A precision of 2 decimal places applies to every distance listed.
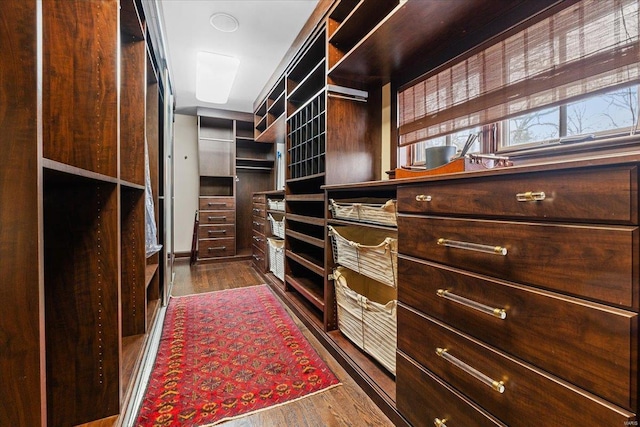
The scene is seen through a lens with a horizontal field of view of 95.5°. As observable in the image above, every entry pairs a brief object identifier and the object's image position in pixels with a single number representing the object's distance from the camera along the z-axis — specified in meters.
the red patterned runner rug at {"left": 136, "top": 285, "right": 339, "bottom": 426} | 1.32
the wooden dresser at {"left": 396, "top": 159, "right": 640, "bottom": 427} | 0.58
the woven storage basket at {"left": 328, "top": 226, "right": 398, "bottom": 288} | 1.35
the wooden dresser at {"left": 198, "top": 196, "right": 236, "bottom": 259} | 4.13
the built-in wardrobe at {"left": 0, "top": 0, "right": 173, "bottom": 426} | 0.57
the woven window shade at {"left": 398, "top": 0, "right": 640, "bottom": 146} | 0.94
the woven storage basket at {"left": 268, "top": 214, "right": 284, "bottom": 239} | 2.97
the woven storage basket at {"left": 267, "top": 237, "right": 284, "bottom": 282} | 2.94
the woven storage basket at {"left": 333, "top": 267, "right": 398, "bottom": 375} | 1.34
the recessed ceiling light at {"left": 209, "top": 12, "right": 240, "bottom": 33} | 2.27
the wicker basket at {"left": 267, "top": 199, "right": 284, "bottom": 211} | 2.95
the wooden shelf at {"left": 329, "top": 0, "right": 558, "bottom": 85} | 1.22
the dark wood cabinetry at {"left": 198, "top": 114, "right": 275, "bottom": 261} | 4.18
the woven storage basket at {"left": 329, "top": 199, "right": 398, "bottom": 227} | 1.35
